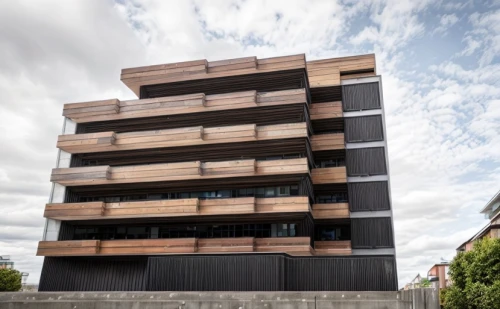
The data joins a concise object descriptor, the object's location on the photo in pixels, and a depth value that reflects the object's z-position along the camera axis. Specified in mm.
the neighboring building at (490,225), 42791
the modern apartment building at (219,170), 30344
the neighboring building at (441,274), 81750
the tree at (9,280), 42031
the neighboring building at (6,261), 112212
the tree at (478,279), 24734
